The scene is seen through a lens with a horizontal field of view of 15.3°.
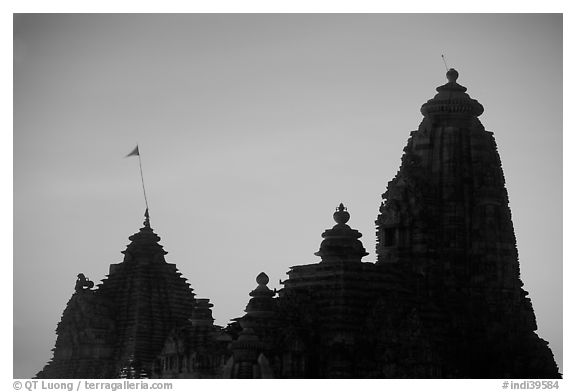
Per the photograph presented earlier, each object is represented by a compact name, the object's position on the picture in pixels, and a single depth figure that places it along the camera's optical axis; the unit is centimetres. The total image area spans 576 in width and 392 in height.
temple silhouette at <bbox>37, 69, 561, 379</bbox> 10769
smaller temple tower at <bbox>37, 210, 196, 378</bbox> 12875
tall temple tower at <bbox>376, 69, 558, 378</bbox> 11475
